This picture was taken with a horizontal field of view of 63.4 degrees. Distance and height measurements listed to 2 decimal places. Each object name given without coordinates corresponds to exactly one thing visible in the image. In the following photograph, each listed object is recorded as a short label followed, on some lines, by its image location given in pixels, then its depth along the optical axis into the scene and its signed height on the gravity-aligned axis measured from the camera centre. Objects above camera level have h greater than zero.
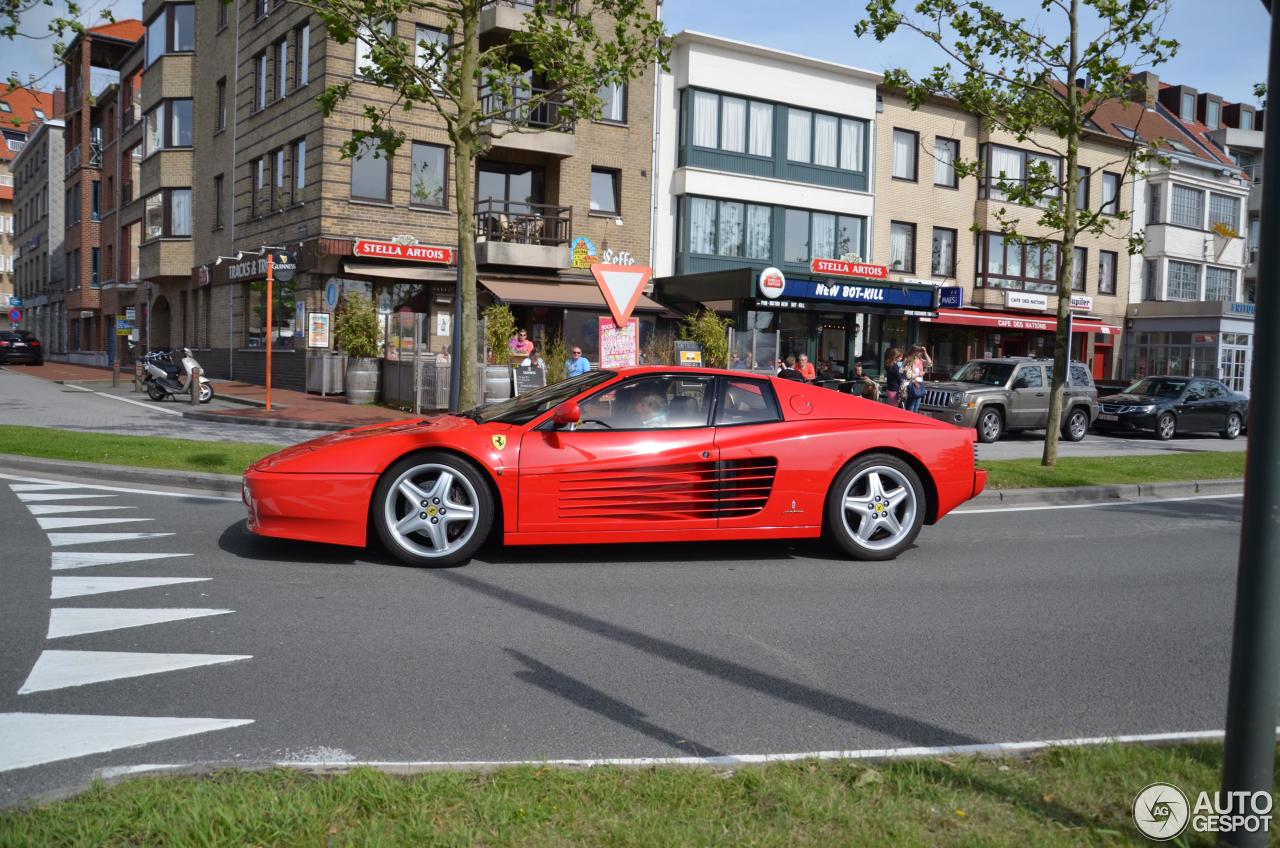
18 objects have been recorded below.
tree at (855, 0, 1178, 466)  13.45 +3.95
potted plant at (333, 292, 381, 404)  23.08 +0.16
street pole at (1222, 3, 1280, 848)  2.65 -0.49
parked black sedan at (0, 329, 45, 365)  43.50 -0.34
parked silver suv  20.72 -0.53
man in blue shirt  19.84 -0.09
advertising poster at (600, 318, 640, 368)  12.27 +0.21
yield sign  11.15 +0.82
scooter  23.66 -0.83
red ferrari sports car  6.82 -0.77
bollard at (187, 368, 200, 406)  22.31 -0.87
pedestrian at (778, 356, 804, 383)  19.34 -0.08
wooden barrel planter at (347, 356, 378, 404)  23.05 -0.64
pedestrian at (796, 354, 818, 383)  21.59 -0.05
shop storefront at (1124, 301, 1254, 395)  39.34 +1.51
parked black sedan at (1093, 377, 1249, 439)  23.81 -0.69
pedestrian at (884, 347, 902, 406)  19.56 -0.16
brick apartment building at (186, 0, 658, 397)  25.62 +4.15
